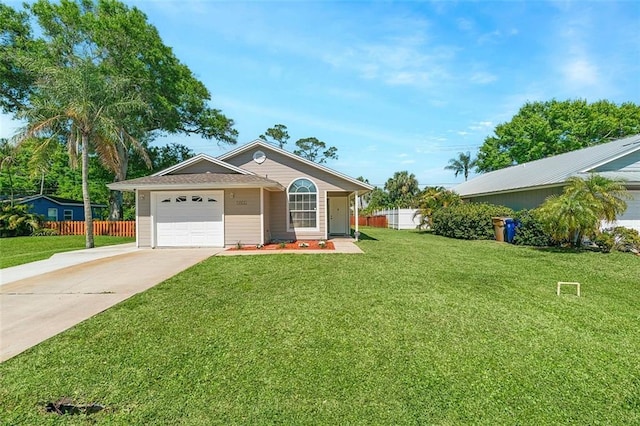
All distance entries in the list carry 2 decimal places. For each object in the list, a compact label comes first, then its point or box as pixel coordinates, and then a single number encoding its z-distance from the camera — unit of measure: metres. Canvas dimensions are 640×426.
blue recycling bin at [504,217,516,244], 14.66
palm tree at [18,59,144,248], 13.67
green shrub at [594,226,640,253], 11.91
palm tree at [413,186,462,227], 21.94
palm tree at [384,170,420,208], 41.03
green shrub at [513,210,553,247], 13.60
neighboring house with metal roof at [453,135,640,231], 13.58
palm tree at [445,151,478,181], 47.38
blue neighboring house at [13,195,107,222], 25.64
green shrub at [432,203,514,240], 16.42
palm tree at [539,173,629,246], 11.07
